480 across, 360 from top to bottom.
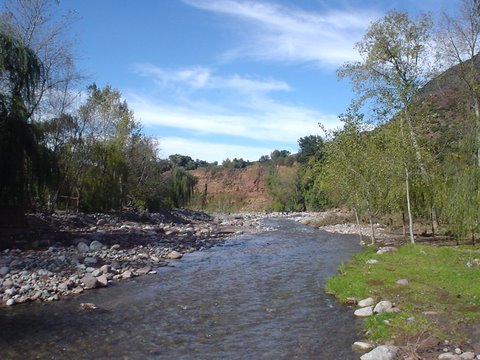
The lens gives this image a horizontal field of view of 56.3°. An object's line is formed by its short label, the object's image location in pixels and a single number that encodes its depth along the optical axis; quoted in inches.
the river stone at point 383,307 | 507.5
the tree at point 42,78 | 1091.3
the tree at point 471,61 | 1038.4
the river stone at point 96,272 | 757.9
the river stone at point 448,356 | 346.9
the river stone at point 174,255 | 1058.6
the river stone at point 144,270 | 840.1
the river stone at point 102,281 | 715.4
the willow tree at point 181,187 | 3146.4
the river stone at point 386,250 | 937.5
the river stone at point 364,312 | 516.1
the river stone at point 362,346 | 406.1
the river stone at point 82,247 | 968.2
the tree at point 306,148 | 4105.8
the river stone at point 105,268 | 792.7
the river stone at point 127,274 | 796.0
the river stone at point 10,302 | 589.6
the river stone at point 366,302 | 550.6
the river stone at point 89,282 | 698.3
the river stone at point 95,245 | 996.8
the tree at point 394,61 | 1084.5
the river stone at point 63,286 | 664.4
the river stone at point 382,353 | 365.4
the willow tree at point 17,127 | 957.8
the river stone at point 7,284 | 644.2
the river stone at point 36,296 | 615.7
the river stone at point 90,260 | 837.8
